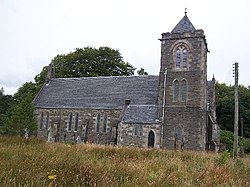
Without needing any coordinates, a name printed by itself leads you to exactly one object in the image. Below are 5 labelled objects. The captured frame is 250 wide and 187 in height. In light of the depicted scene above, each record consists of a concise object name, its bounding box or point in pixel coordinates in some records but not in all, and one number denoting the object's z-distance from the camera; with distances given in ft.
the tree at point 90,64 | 169.99
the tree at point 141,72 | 205.43
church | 97.60
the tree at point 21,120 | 87.20
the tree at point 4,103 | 178.84
